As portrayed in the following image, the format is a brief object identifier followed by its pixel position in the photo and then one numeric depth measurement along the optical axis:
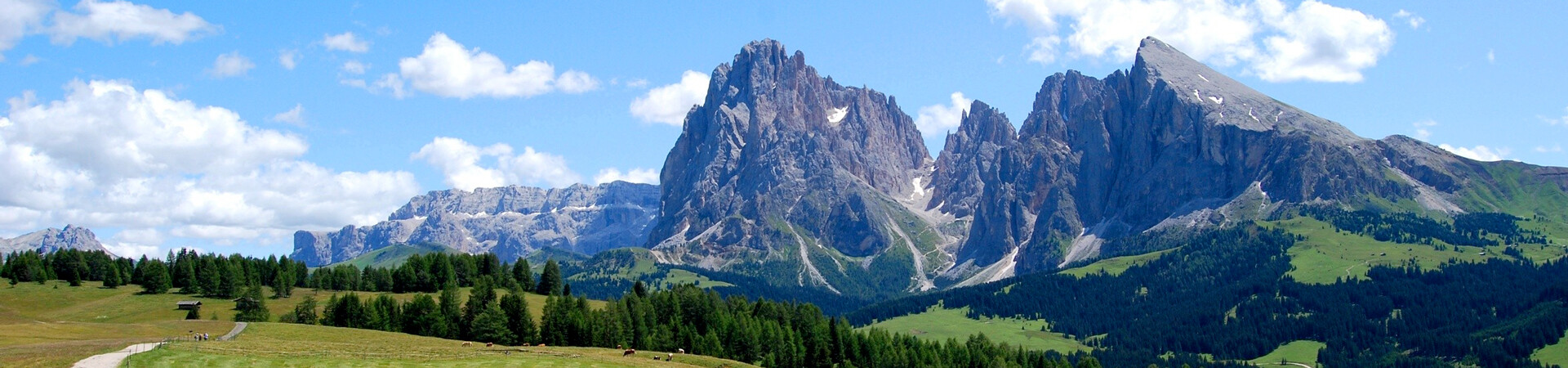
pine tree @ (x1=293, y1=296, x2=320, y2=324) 176.75
